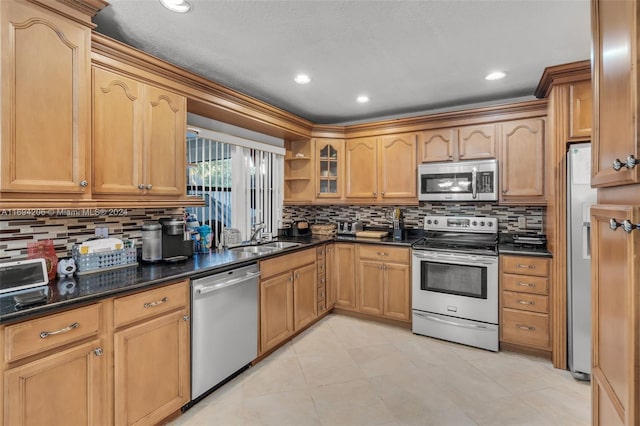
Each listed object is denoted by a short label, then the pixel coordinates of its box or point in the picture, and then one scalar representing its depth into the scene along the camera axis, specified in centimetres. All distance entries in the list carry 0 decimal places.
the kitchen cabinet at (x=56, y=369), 131
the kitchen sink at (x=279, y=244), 351
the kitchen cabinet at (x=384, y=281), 343
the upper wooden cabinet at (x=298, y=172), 406
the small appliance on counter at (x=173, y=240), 233
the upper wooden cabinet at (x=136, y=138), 188
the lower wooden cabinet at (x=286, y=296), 276
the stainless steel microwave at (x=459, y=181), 324
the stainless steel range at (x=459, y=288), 296
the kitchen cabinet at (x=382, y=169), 371
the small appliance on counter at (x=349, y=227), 416
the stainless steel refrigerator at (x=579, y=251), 244
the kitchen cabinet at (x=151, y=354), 169
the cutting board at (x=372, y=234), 379
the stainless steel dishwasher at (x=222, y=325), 212
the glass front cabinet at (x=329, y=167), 407
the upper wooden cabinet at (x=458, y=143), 329
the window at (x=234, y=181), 299
